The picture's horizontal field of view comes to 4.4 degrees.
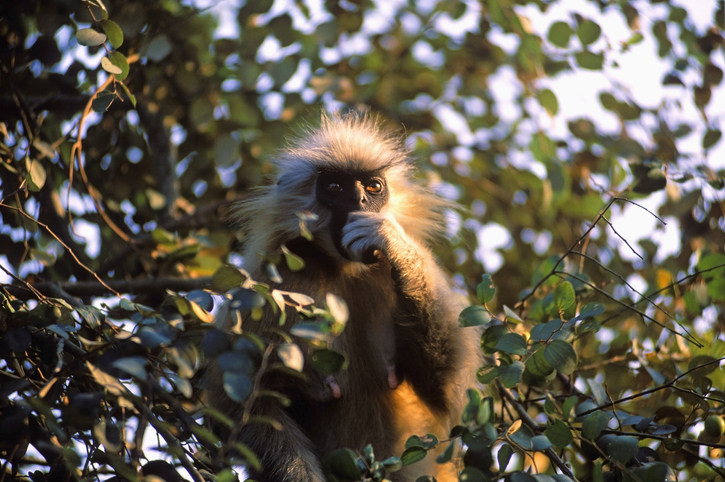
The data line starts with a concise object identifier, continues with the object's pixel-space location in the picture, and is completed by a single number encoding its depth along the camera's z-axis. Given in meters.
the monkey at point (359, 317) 6.87
